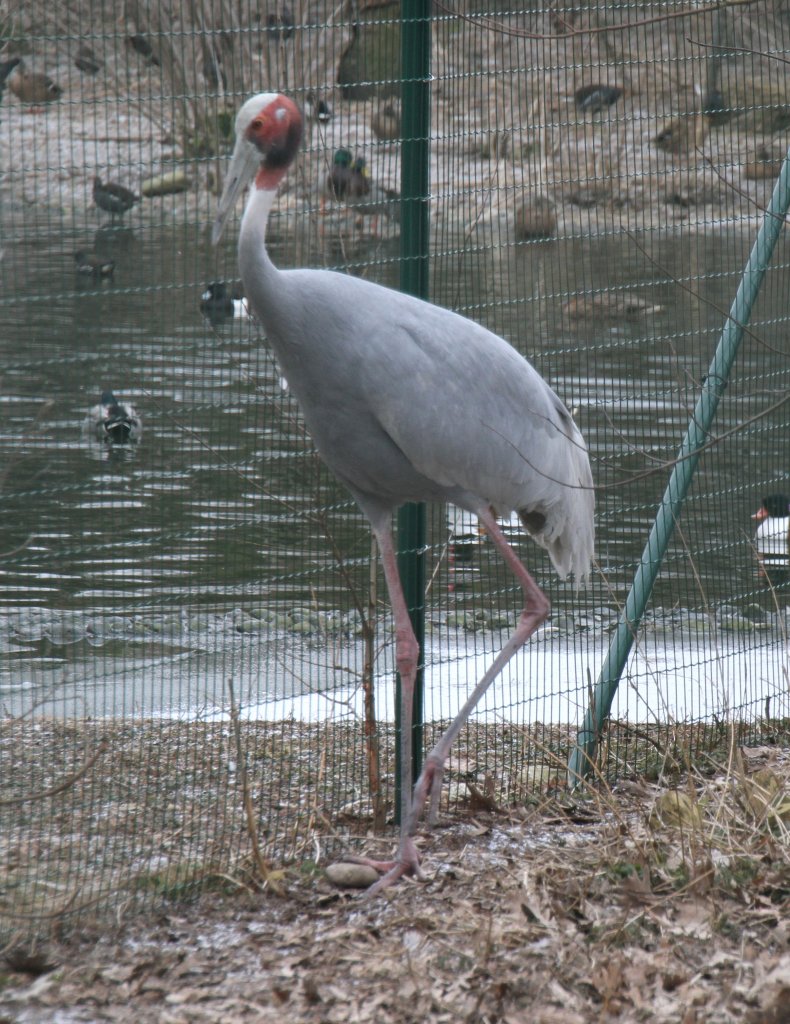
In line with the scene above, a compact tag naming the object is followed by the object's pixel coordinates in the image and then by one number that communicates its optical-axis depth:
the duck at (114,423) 20.51
